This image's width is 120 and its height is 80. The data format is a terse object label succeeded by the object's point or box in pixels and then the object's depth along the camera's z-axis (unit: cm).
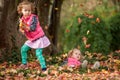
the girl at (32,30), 970
